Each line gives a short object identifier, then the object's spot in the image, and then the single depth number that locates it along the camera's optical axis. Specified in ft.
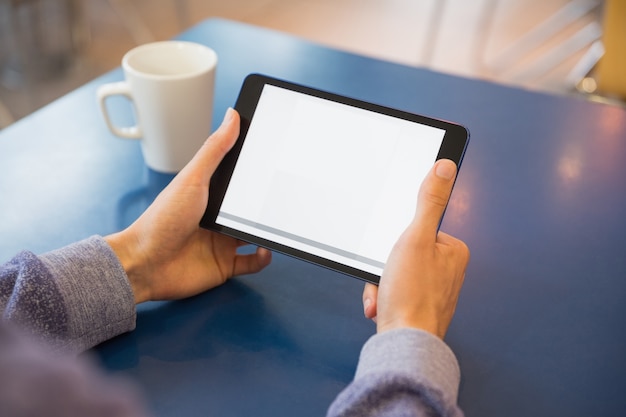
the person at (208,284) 1.74
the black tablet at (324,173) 2.29
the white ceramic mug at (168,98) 2.79
